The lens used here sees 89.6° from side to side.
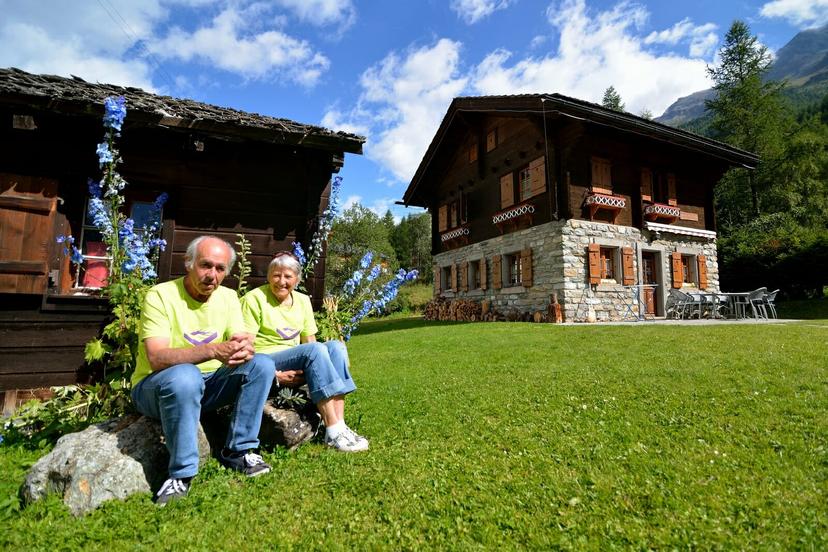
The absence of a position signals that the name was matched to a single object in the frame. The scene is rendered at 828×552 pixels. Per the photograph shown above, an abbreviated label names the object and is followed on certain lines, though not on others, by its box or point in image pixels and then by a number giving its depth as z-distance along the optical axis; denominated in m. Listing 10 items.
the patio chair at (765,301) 12.43
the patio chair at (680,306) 13.36
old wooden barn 4.21
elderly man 2.43
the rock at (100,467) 2.31
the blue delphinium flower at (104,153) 3.47
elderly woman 3.03
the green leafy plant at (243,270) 4.14
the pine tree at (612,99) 35.96
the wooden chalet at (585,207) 12.66
